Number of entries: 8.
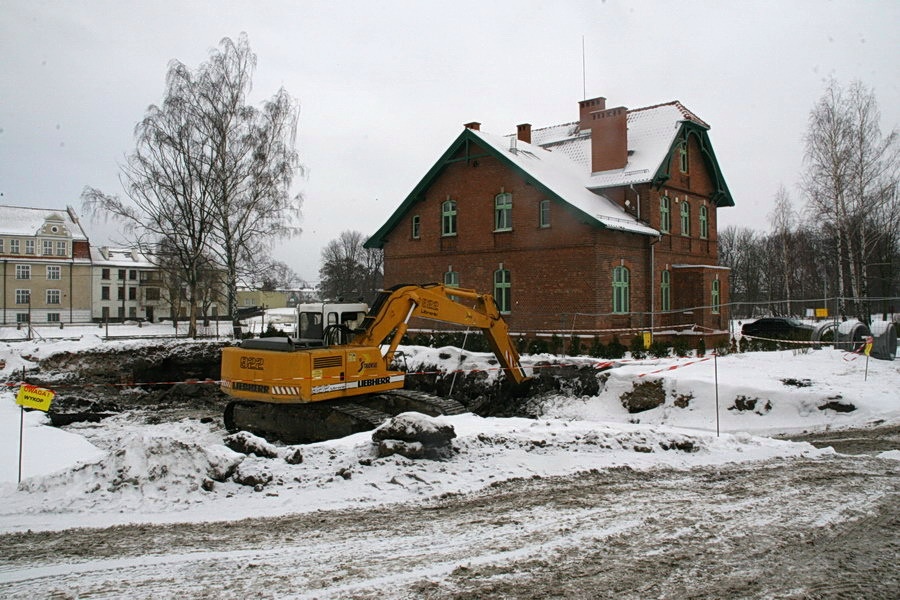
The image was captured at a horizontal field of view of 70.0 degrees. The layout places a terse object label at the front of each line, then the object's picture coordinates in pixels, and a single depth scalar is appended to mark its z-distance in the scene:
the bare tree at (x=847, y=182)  27.78
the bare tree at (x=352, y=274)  73.25
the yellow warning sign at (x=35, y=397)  7.16
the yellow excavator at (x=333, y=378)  11.66
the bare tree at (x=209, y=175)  28.89
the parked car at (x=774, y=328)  28.67
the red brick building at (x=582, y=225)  22.64
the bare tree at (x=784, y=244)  43.69
